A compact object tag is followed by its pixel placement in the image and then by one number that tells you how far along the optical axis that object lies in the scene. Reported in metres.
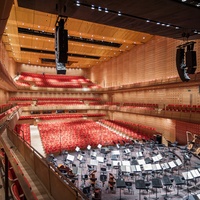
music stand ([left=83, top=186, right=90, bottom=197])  6.22
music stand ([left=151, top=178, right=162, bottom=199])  6.39
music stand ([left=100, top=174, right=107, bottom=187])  7.40
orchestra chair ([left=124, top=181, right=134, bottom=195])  6.97
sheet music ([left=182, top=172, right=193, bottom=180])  6.59
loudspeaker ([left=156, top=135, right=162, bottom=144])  14.22
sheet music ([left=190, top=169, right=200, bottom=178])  6.79
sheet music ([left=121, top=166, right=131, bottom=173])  7.42
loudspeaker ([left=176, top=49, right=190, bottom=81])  7.13
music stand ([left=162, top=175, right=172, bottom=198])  6.50
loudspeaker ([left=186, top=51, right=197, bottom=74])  6.84
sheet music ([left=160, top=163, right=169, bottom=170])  7.71
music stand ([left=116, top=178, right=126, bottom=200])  6.38
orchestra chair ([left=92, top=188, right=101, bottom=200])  6.18
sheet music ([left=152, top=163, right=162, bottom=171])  7.54
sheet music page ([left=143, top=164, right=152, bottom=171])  7.30
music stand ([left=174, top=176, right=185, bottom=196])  6.57
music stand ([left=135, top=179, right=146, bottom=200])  6.23
